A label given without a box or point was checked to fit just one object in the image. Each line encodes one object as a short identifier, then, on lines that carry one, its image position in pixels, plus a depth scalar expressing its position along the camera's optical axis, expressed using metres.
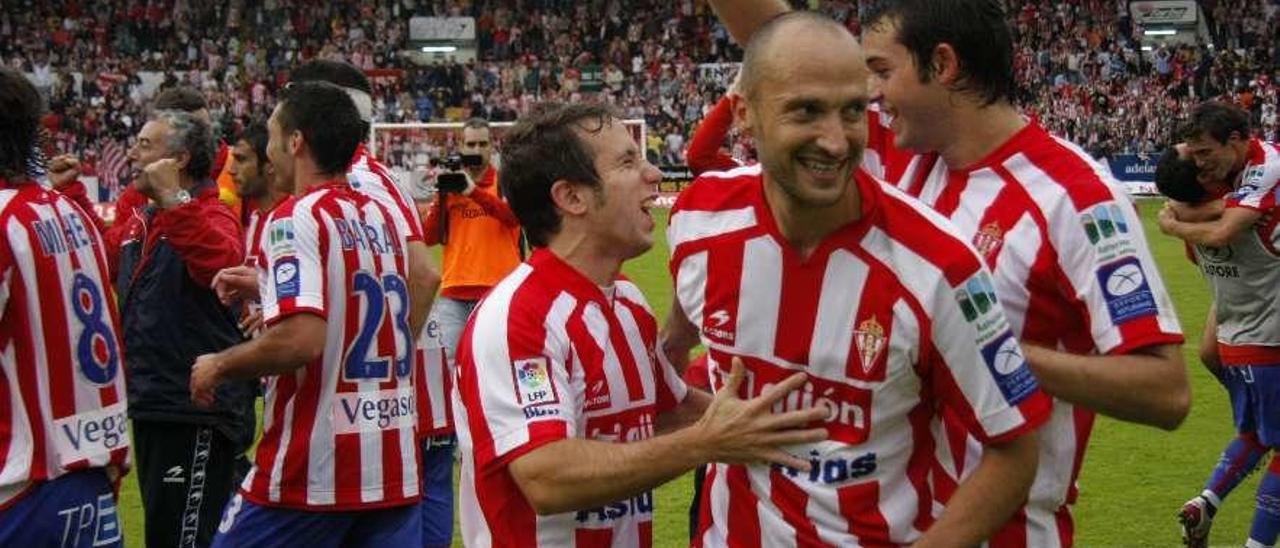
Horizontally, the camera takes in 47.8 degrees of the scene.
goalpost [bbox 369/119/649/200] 28.70
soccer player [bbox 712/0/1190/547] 3.09
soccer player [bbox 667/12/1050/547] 2.83
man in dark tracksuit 5.95
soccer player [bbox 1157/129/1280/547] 7.47
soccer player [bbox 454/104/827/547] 2.95
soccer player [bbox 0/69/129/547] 4.07
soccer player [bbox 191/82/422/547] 4.88
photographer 10.22
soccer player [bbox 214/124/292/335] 6.94
